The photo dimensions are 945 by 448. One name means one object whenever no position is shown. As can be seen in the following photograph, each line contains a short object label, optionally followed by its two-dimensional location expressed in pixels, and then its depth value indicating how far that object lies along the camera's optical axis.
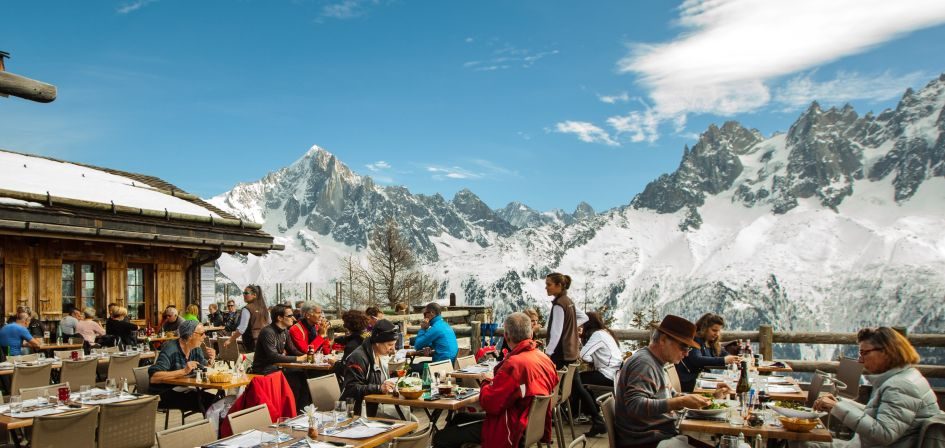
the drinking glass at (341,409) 4.58
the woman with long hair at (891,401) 3.75
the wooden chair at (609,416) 4.20
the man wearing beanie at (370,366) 5.50
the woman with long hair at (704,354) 6.63
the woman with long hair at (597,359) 7.50
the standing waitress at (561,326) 7.55
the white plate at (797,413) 4.15
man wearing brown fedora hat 4.05
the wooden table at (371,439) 4.13
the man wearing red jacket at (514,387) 4.72
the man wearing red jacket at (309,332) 8.52
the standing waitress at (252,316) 10.20
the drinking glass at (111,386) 5.96
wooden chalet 11.95
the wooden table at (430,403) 5.24
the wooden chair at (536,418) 4.79
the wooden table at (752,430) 4.05
